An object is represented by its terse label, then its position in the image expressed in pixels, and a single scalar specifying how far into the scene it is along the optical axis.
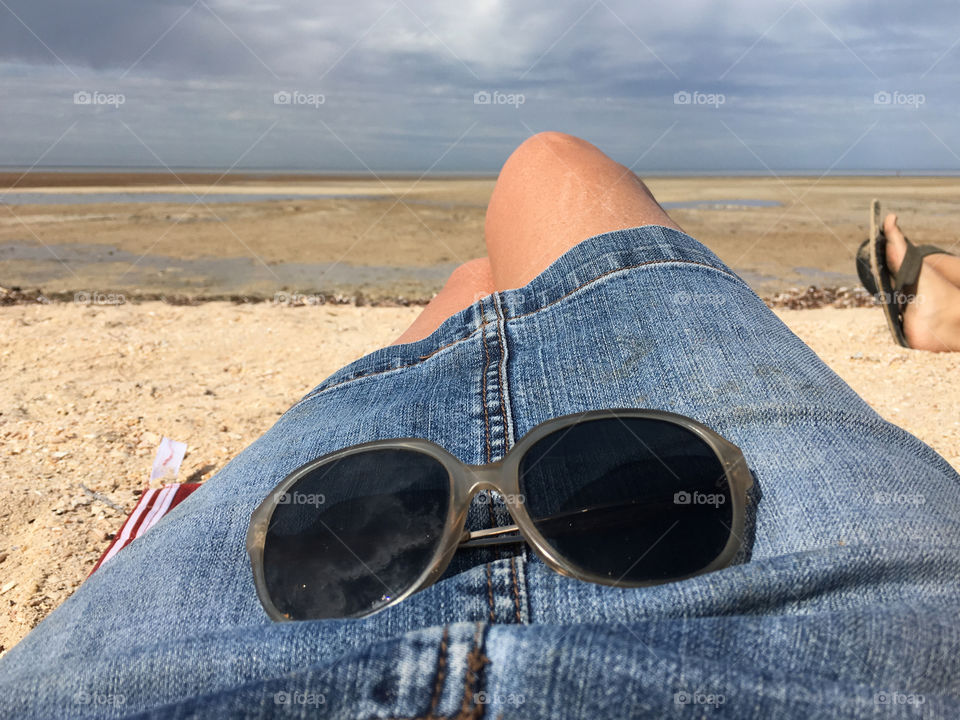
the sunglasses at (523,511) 0.22
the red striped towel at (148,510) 0.43
